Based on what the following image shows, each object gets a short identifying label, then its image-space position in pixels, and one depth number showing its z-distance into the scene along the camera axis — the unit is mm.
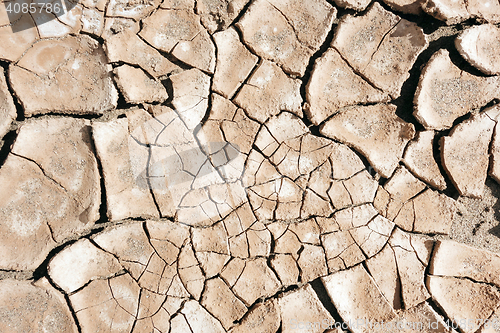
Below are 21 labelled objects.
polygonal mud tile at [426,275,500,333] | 748
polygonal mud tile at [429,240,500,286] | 748
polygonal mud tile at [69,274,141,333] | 703
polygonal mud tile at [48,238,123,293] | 699
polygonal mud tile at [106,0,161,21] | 717
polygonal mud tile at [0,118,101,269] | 701
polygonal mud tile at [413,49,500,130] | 746
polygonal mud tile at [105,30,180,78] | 714
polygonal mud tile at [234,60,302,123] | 732
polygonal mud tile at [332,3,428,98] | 743
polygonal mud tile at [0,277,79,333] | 697
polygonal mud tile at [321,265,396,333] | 734
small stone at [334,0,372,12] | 737
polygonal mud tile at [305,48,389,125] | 737
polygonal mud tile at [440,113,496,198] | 753
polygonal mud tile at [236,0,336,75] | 732
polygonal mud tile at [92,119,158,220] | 709
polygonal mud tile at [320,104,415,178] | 743
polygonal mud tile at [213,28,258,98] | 727
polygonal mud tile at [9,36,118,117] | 709
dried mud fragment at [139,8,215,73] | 722
